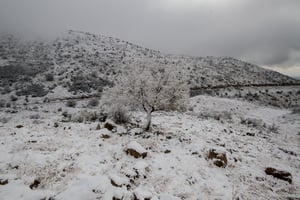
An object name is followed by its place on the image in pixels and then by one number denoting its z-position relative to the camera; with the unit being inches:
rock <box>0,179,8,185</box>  249.6
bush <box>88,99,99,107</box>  864.7
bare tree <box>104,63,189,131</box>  504.1
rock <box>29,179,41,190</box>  259.8
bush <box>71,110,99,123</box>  614.3
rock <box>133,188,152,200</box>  252.2
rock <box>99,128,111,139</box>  464.3
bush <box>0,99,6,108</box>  806.7
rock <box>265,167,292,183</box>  354.5
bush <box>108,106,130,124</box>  564.4
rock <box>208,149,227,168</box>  381.4
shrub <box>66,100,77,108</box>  850.5
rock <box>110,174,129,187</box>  273.7
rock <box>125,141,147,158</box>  377.1
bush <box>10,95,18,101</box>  901.8
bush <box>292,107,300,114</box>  864.6
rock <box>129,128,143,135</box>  501.0
